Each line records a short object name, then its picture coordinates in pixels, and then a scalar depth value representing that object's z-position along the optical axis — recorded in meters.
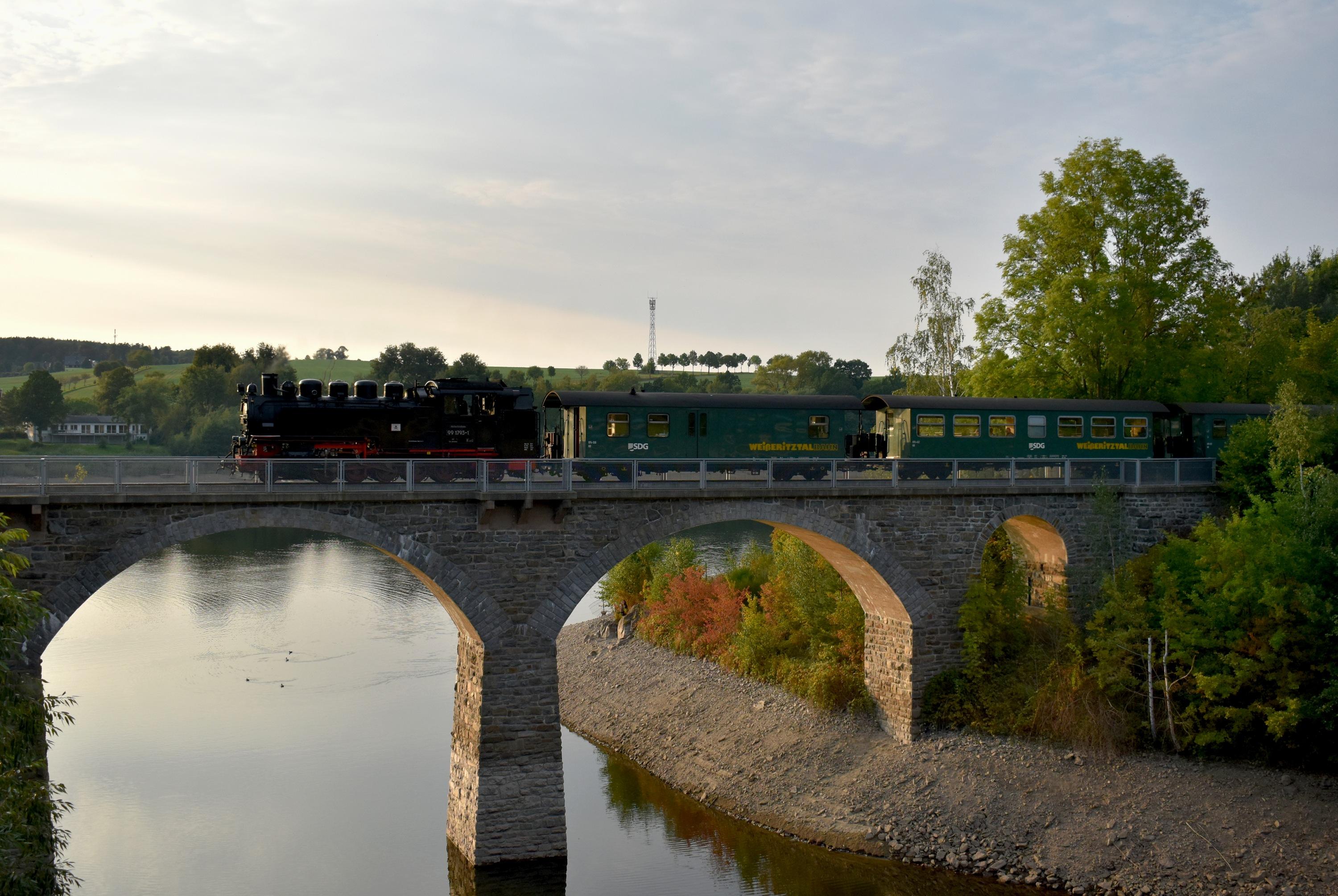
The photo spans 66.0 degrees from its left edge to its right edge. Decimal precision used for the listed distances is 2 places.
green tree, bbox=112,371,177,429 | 97.62
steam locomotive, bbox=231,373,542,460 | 28.11
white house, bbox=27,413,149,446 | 96.63
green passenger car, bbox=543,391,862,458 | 28.34
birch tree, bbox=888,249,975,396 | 50.28
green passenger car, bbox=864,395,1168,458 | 31.44
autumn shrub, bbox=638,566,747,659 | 37.81
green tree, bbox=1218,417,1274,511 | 31.31
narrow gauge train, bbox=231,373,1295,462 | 28.34
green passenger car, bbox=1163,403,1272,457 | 34.81
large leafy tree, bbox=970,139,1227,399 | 39.31
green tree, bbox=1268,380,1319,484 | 28.89
